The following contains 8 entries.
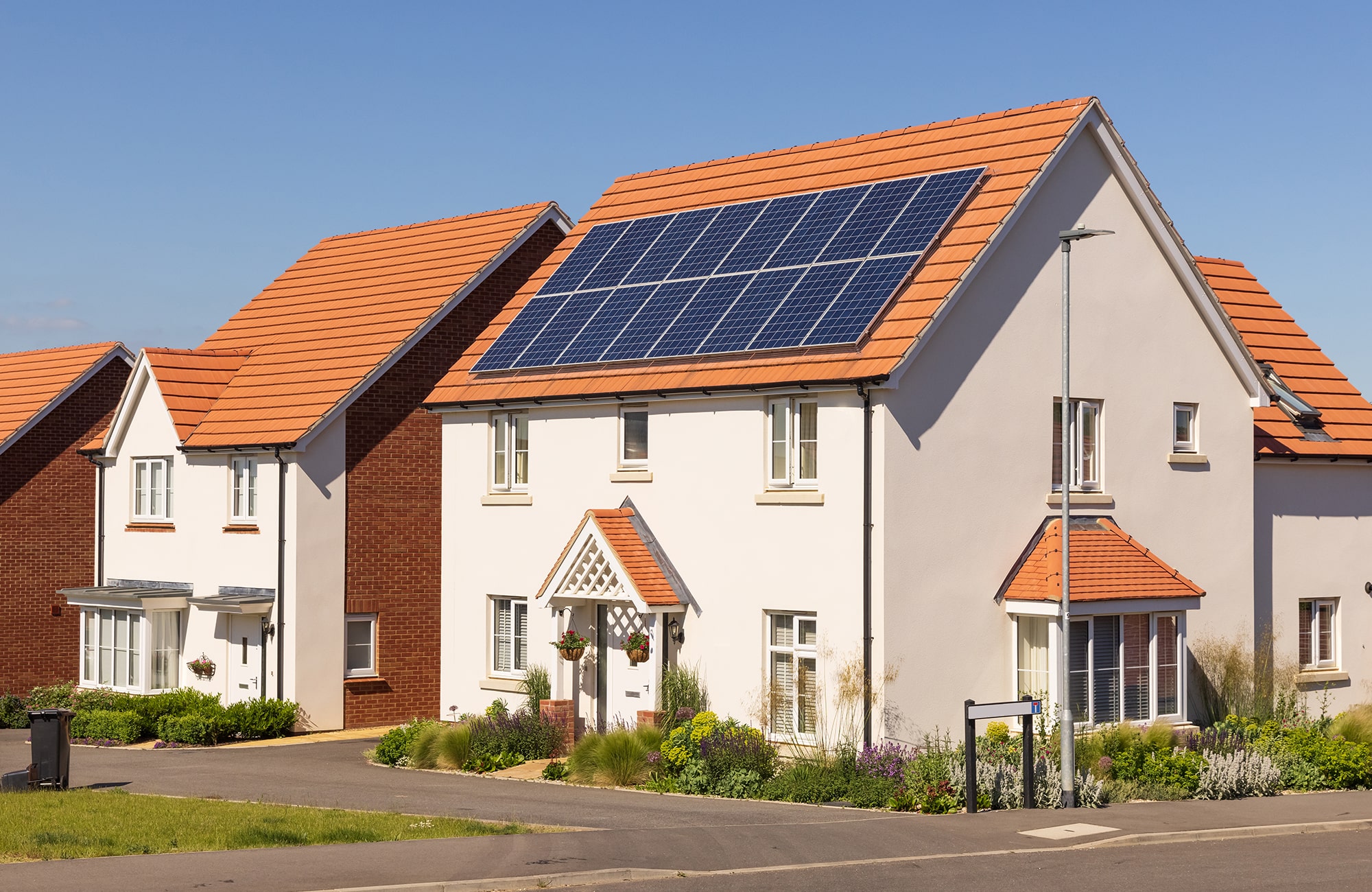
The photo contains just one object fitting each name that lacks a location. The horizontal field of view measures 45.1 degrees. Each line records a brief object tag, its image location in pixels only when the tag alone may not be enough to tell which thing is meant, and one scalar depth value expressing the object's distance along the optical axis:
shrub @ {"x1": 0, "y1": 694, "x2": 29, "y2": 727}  35.16
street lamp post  20.36
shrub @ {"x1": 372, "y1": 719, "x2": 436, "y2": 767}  26.83
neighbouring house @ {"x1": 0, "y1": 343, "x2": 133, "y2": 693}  37.06
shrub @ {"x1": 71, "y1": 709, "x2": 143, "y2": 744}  30.70
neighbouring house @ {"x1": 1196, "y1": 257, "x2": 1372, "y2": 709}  29.03
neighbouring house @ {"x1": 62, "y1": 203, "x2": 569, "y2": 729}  31.81
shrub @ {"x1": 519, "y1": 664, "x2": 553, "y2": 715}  27.55
